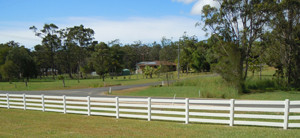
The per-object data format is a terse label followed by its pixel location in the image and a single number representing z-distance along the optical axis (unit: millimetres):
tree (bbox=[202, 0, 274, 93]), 29891
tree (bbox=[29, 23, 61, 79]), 89438
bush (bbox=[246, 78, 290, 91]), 31109
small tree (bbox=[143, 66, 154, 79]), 67925
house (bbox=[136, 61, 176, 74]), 98125
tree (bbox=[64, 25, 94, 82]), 91000
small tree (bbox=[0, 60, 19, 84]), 50291
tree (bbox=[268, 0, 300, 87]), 30359
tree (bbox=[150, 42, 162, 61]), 127200
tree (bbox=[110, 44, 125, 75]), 75488
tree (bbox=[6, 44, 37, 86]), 55156
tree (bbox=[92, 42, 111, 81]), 67000
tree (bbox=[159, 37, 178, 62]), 71375
